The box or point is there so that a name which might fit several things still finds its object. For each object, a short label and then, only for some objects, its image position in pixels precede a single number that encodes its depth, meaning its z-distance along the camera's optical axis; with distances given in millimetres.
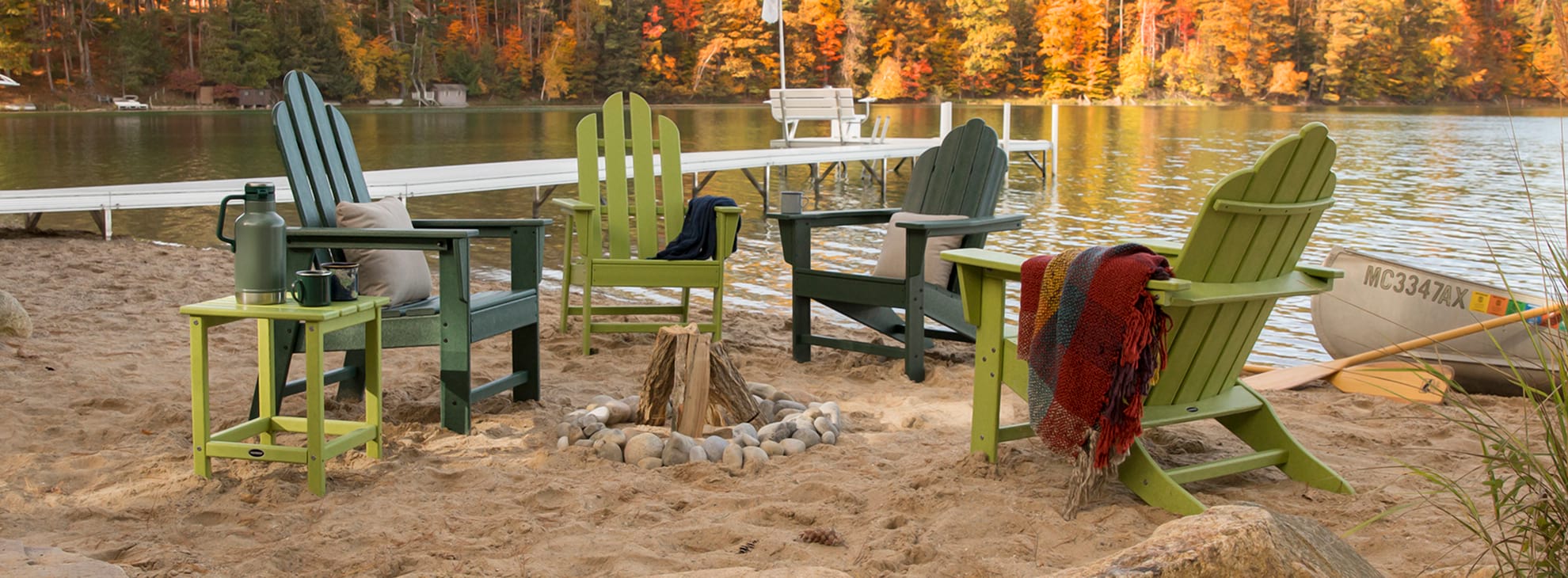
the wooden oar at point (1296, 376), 3670
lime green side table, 2418
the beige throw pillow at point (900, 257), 4039
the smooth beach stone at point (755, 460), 2729
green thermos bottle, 2441
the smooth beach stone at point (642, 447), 2785
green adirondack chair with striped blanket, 2285
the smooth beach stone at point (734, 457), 2760
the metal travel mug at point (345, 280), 2570
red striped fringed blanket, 2277
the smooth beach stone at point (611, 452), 2805
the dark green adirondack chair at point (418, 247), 2816
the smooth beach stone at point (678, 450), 2777
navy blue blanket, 4227
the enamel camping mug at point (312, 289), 2438
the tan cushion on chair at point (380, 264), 3082
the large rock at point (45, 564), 1854
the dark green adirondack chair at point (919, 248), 3781
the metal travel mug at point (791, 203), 4121
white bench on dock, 15164
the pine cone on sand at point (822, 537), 2229
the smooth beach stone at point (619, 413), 3137
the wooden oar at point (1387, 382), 3443
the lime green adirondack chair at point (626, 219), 4184
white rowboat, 3537
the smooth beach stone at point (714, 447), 2801
